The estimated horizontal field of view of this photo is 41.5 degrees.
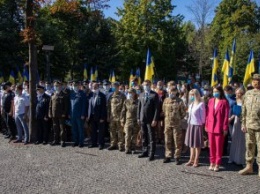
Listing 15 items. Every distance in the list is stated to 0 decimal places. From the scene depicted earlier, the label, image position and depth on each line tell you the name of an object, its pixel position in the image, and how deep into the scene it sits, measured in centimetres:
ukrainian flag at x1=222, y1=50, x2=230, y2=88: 1459
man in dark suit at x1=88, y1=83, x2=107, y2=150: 1091
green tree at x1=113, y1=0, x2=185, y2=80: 4325
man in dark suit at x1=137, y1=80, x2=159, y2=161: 943
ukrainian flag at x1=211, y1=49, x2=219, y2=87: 1504
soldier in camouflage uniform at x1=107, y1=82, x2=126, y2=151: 1059
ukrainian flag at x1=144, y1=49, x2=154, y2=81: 1462
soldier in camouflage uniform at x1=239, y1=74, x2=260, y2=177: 769
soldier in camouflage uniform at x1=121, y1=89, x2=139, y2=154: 1012
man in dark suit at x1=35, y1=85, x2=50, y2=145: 1167
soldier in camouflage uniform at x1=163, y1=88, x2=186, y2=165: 891
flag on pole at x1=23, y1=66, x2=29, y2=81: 2204
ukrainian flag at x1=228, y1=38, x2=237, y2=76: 1462
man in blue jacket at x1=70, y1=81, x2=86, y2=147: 1123
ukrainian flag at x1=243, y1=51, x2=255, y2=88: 1433
